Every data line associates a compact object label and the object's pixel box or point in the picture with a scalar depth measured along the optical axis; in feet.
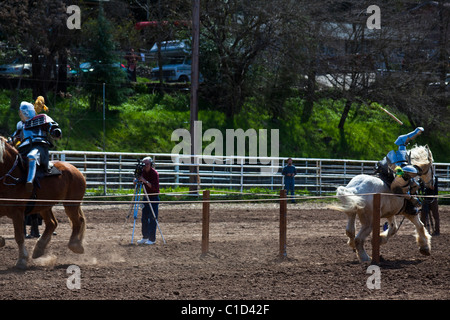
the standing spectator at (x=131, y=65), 105.19
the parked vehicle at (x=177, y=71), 110.01
